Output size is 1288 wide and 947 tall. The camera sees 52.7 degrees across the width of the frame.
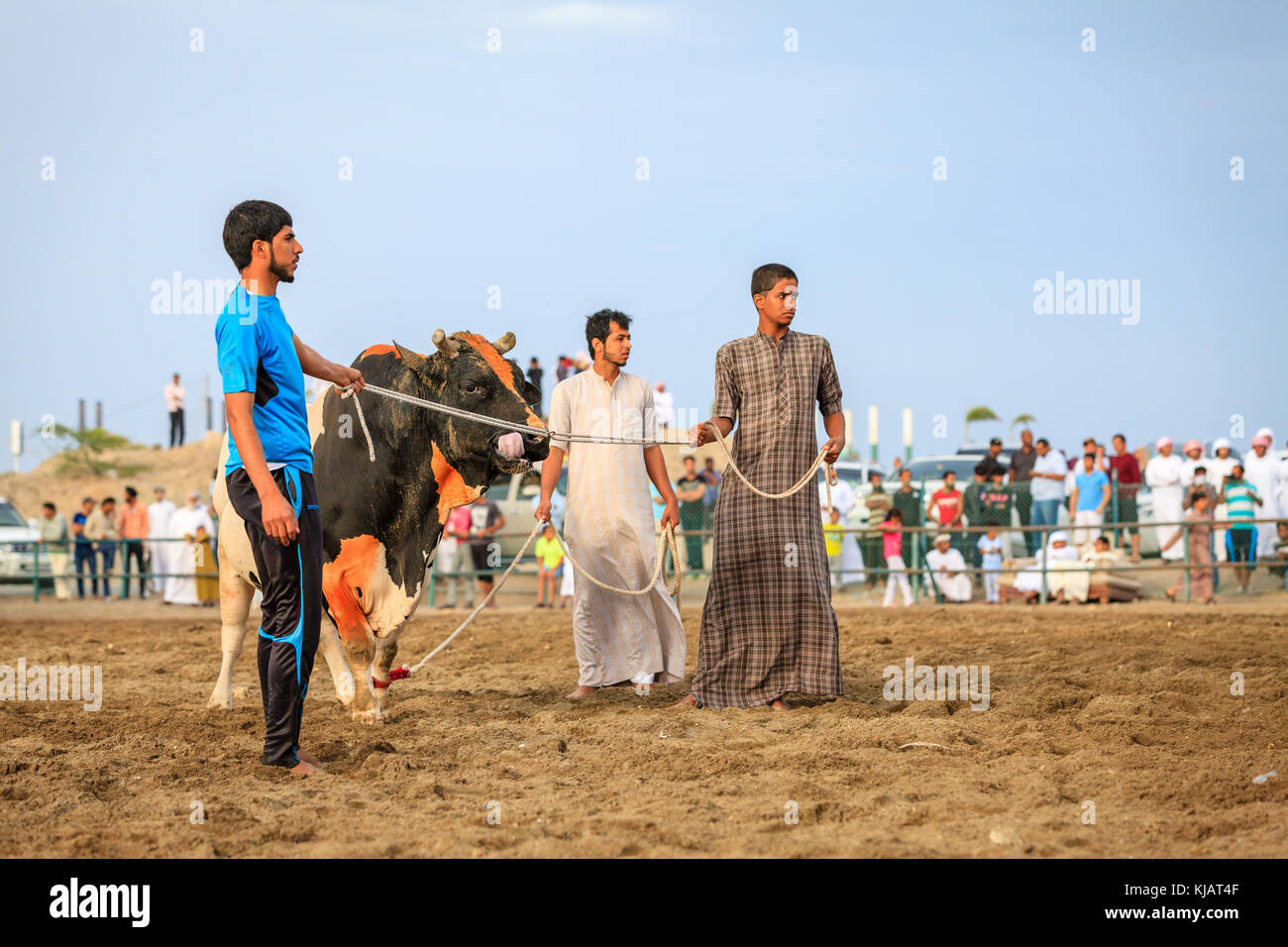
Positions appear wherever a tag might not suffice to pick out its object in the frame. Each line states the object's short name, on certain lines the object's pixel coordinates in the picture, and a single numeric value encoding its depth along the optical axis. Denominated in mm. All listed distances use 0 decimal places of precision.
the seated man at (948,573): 14141
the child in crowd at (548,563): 14820
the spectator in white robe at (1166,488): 15016
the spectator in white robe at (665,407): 21484
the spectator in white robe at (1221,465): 15195
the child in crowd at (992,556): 14167
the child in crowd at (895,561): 14266
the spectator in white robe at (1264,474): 14656
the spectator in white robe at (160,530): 17234
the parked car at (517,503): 17234
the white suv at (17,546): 16594
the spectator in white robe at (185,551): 16297
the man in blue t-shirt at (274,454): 4734
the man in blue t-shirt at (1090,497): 14906
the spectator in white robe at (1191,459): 15695
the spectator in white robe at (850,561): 15578
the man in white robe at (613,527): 7156
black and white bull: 6117
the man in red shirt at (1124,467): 16625
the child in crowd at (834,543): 14914
